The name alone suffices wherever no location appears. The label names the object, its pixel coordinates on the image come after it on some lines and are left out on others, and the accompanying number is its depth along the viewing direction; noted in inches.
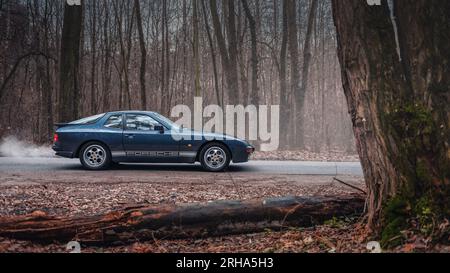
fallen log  181.3
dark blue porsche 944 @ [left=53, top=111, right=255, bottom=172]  362.6
